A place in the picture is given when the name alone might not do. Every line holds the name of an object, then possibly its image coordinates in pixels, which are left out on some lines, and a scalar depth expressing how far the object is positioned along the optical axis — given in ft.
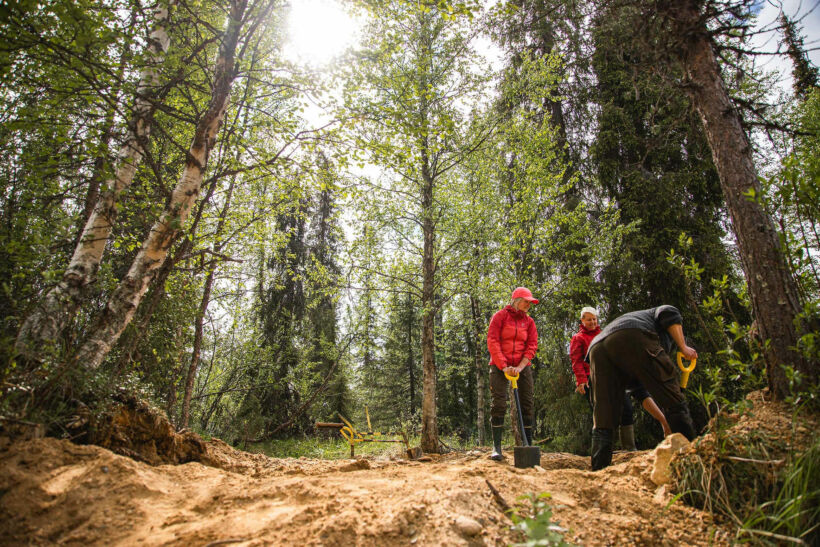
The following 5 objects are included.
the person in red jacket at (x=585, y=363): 16.63
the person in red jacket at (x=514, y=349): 15.55
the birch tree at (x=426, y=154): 26.35
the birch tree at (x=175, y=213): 10.12
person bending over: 10.93
